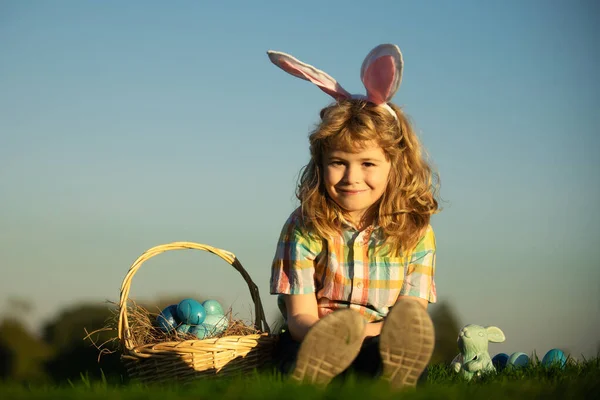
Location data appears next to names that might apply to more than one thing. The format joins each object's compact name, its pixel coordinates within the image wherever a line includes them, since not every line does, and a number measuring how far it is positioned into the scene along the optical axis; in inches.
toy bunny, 180.9
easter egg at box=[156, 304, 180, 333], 166.6
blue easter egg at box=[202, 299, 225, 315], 173.5
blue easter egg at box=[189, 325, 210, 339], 163.6
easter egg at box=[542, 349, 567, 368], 178.5
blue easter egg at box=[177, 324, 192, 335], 165.0
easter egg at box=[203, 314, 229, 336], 166.9
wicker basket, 143.9
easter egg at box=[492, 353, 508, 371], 197.8
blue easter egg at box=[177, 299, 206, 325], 166.4
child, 151.7
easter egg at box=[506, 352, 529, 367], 187.4
